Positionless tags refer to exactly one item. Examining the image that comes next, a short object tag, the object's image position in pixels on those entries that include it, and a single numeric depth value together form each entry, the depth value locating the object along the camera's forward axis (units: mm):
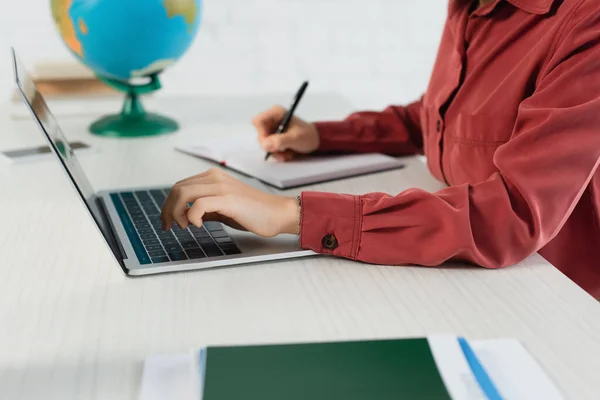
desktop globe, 1200
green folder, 510
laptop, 728
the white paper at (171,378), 522
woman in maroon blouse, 743
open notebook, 1033
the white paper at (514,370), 527
